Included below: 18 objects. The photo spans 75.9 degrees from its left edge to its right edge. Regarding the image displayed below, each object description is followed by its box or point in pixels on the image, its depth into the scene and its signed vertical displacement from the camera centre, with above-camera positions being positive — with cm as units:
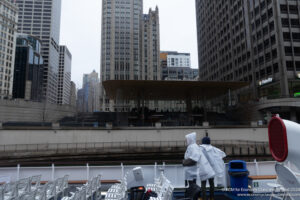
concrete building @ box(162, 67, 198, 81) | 16475 +3978
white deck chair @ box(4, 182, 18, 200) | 586 -214
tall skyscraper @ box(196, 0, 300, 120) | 4191 +1921
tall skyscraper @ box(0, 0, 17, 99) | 8081 +3366
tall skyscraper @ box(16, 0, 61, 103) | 14550 +7285
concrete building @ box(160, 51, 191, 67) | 19362 +5957
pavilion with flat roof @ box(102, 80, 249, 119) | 3919 +723
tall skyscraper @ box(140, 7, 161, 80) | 11719 +4547
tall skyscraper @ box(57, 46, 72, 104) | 17612 +4136
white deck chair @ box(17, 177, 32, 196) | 639 -214
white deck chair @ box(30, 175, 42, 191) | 699 -220
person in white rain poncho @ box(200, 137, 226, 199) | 598 -126
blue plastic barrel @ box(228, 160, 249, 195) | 758 -242
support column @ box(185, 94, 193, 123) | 4919 +396
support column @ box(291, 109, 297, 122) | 3926 +74
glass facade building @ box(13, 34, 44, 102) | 11325 +3089
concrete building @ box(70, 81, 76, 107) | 17112 +2133
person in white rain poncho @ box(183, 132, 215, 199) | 569 -134
